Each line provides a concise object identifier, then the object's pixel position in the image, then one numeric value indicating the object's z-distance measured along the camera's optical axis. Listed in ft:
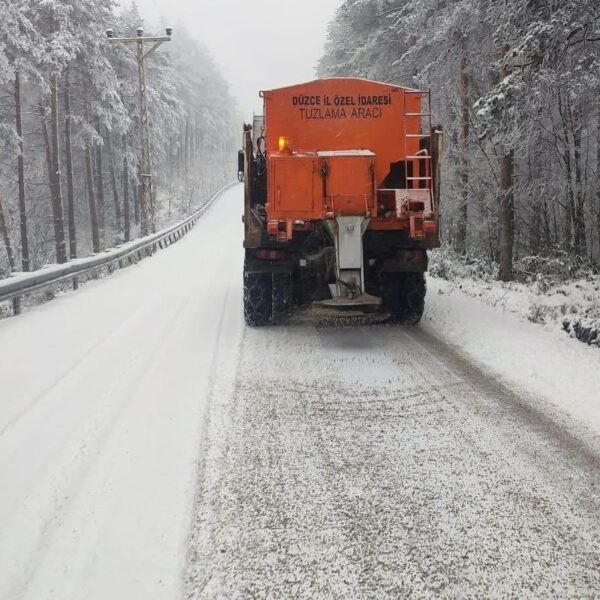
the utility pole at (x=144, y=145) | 70.13
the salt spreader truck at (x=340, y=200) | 21.66
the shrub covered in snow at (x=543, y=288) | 22.66
